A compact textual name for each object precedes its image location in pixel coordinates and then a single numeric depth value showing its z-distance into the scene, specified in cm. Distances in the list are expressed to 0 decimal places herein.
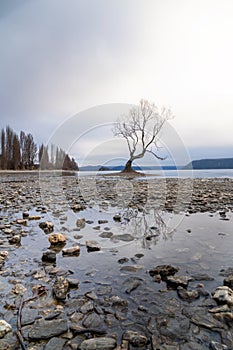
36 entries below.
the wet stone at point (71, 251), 286
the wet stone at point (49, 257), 267
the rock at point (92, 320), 156
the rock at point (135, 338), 137
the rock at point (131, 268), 241
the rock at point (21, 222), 440
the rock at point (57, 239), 322
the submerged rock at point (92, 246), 301
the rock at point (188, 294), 187
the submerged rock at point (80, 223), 430
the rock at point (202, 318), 152
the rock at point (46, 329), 145
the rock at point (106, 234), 365
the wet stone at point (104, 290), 198
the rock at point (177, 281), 207
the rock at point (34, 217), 484
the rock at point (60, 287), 192
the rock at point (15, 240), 328
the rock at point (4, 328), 145
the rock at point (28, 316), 158
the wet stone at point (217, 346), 131
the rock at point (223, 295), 177
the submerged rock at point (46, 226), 396
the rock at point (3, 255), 267
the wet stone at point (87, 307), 171
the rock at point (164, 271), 228
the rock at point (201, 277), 217
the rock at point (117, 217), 481
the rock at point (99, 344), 134
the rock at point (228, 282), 203
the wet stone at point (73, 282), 209
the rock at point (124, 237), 348
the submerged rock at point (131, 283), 202
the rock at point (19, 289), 197
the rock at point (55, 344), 136
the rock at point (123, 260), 263
